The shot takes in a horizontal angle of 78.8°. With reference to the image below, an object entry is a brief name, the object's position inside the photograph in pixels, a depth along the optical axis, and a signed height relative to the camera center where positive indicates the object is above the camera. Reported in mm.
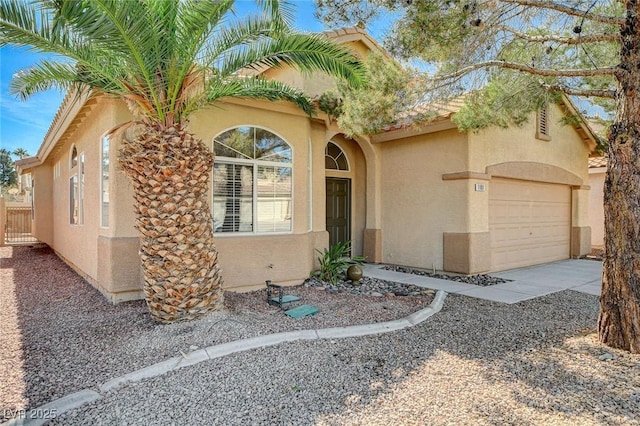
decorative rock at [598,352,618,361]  4766 -1863
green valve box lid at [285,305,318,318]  6400 -1745
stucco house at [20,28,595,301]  7848 +418
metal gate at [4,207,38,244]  20684 -888
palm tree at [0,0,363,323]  4965 +1836
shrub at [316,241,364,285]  9234 -1368
